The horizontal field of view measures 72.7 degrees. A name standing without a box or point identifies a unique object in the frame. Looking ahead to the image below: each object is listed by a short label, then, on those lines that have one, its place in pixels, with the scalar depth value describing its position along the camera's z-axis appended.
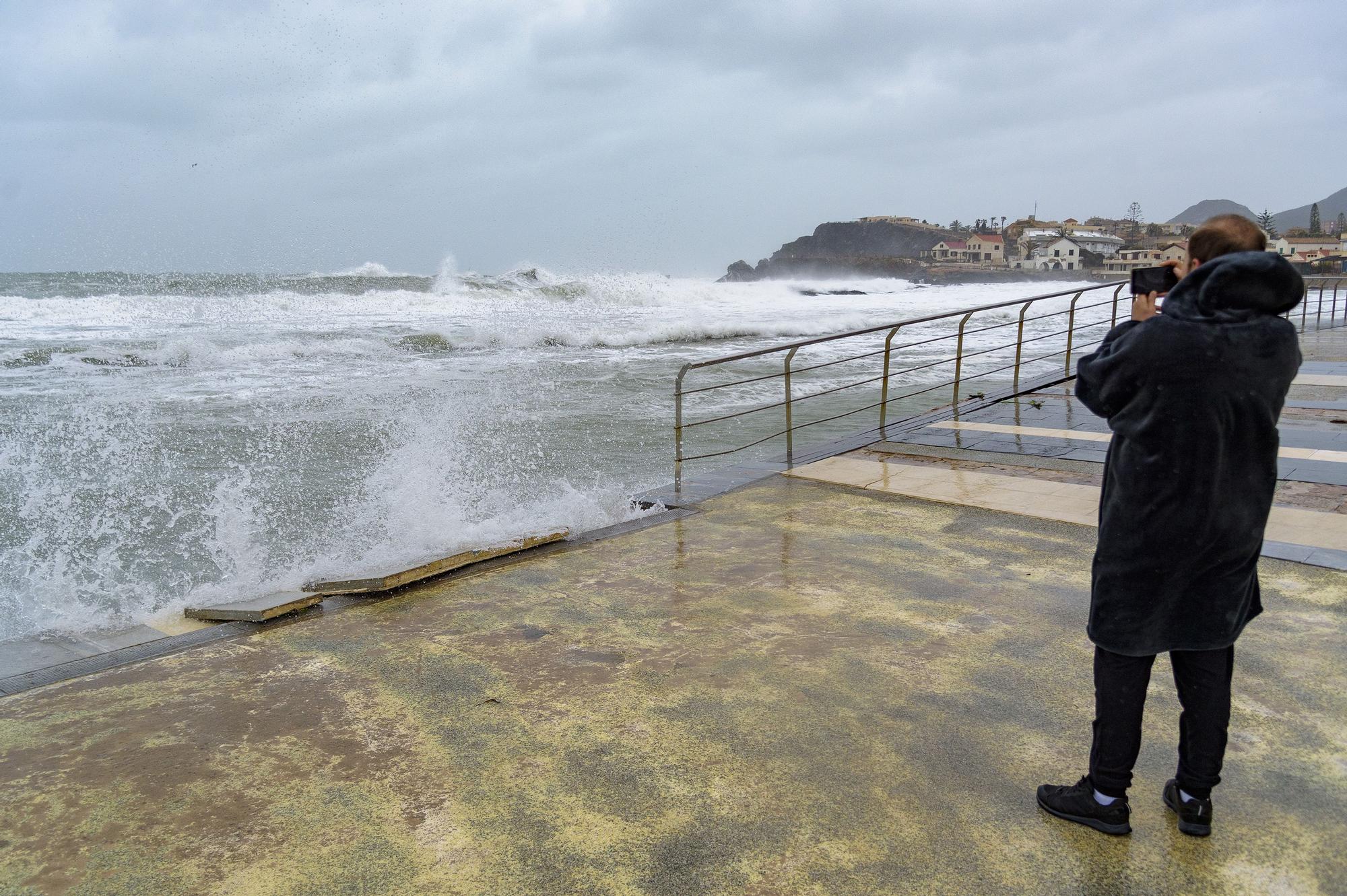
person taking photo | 1.96
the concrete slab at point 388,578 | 4.17
